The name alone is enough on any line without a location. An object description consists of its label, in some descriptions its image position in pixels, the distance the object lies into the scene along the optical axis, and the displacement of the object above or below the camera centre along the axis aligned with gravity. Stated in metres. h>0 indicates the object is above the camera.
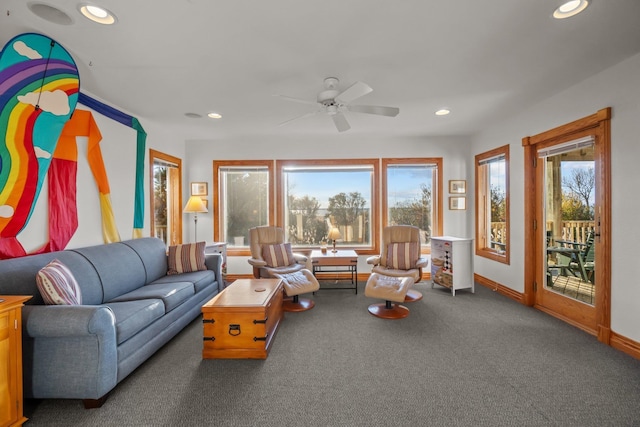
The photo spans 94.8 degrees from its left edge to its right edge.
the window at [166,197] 4.39 +0.27
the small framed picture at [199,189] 5.28 +0.42
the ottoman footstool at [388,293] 3.33 -0.93
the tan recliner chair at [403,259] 3.99 -0.68
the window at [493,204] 4.35 +0.10
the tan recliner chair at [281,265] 3.70 -0.78
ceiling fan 2.78 +1.09
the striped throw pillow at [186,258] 3.80 -0.60
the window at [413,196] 5.35 +0.27
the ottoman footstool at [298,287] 3.60 -0.93
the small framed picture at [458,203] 5.25 +0.13
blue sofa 1.89 -0.81
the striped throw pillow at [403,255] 4.14 -0.64
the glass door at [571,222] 2.80 -0.14
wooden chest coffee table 2.54 -1.03
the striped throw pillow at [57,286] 2.04 -0.52
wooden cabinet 1.63 -0.84
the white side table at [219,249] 4.63 -0.60
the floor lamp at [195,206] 4.72 +0.11
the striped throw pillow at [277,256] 4.30 -0.65
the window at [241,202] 5.38 +0.19
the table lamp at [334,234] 4.74 -0.36
